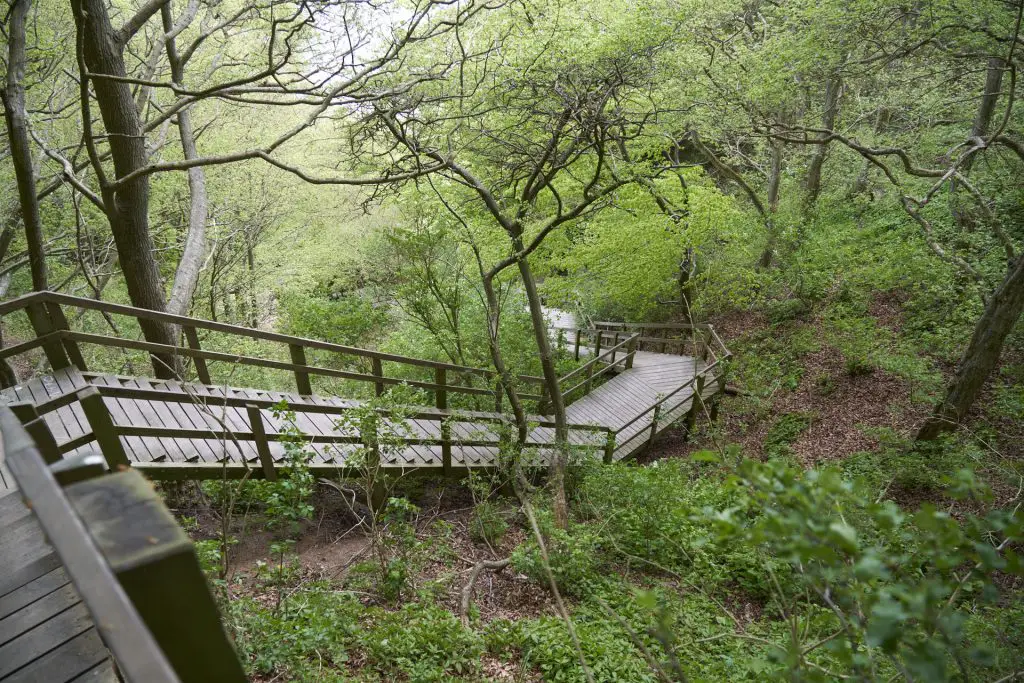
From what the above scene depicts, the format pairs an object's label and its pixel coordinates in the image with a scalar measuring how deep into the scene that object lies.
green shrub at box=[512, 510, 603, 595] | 5.87
